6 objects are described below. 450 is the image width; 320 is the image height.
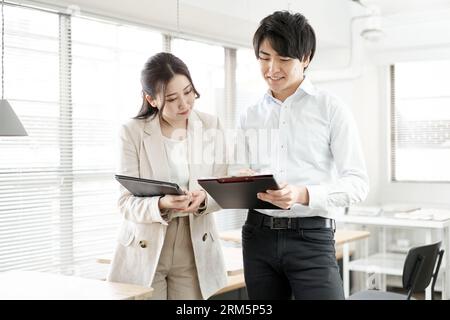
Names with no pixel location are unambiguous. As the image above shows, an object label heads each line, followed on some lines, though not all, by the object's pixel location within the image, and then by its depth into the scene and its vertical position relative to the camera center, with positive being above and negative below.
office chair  2.92 -0.54
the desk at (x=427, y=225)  4.11 -0.43
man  1.74 -0.02
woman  1.98 -0.03
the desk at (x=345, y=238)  3.66 -0.49
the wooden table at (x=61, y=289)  1.98 -0.44
